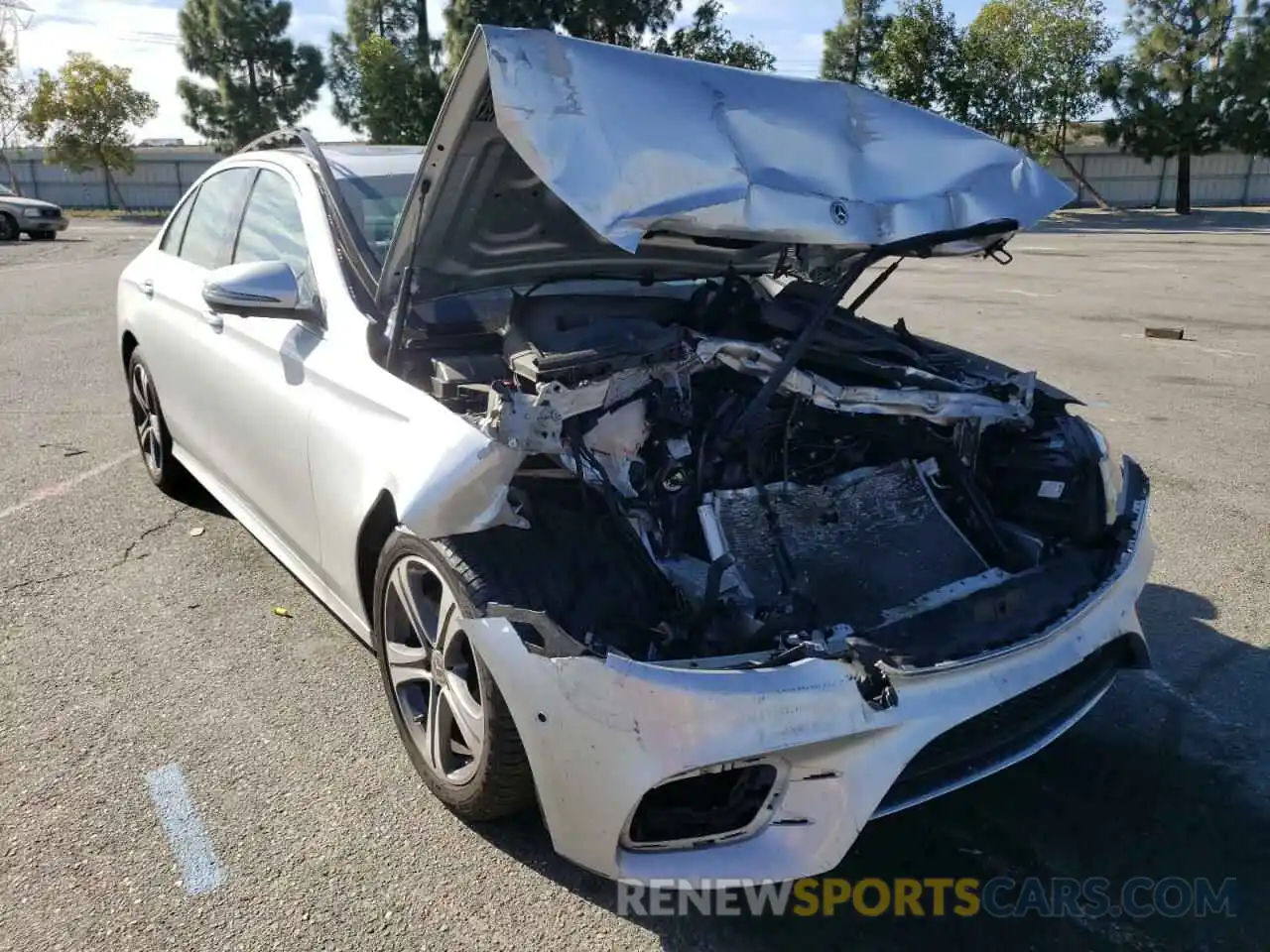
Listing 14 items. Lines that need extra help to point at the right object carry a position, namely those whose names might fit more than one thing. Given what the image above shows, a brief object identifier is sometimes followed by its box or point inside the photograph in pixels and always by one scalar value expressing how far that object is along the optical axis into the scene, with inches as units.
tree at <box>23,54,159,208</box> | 1705.2
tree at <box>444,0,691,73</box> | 1434.5
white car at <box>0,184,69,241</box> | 975.6
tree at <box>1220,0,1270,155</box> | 1461.6
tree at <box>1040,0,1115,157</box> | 1611.7
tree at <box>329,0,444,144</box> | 1544.0
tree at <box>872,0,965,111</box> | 1610.5
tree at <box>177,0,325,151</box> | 1720.0
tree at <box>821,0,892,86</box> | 1819.6
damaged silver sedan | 89.7
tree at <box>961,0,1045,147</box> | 1611.7
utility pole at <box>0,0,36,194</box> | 1791.3
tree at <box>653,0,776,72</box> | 1637.6
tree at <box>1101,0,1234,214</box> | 1508.4
